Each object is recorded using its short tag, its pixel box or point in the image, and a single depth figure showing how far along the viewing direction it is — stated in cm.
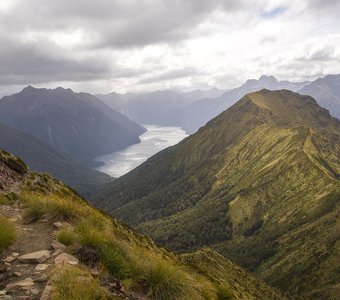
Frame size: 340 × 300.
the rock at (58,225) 1938
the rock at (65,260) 1340
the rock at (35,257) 1426
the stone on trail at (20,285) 1163
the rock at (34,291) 1130
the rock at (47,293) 1046
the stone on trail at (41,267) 1336
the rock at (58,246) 1593
